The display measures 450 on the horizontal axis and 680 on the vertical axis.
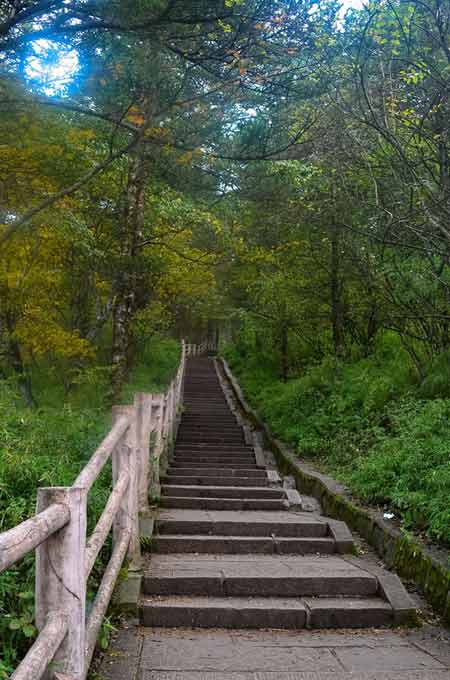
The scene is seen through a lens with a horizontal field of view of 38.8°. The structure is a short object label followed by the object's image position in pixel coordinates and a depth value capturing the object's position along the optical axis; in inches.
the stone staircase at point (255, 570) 177.0
